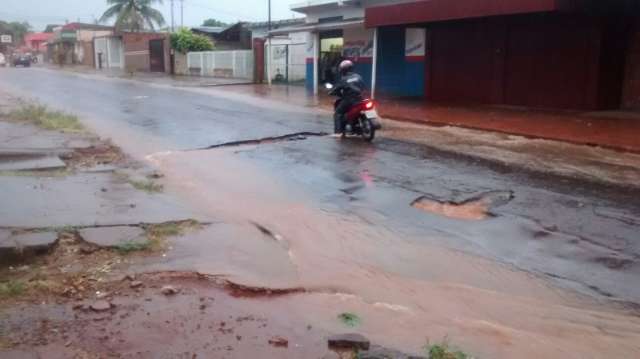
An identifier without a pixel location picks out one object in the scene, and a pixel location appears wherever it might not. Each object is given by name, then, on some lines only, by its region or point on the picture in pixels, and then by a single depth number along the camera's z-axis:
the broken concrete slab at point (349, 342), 3.83
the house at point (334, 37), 26.84
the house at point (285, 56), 33.84
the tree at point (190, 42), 43.94
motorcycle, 12.74
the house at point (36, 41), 108.19
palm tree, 57.22
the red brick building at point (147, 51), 46.41
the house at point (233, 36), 46.72
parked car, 67.06
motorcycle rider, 12.98
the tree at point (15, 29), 115.50
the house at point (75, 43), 67.25
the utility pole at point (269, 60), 32.88
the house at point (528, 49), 16.59
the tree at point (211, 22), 96.77
